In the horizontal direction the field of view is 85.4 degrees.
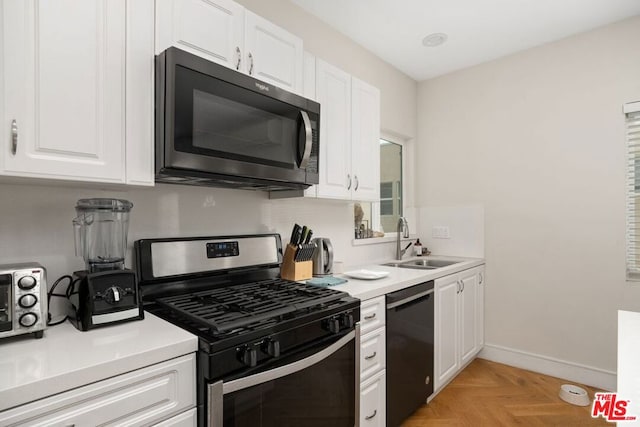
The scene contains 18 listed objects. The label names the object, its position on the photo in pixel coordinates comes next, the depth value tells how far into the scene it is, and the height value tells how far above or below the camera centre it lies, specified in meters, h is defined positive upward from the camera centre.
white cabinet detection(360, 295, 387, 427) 1.67 -0.75
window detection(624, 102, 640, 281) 2.42 +0.13
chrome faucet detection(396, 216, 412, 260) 3.08 -0.18
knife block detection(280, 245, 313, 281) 1.94 -0.31
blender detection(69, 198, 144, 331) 1.12 -0.20
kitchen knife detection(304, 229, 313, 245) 2.00 -0.14
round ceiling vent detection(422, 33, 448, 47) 2.65 +1.36
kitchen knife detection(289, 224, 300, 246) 1.97 -0.13
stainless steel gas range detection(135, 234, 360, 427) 1.06 -0.40
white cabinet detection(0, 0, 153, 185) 0.98 +0.39
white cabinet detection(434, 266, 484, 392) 2.30 -0.81
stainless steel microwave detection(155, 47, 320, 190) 1.24 +0.35
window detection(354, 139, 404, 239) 3.14 +0.18
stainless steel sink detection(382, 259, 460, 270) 2.84 -0.42
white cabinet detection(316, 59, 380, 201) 2.02 +0.49
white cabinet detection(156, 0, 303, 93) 1.33 +0.76
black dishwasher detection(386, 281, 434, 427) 1.87 -0.79
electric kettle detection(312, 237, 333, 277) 2.13 -0.27
